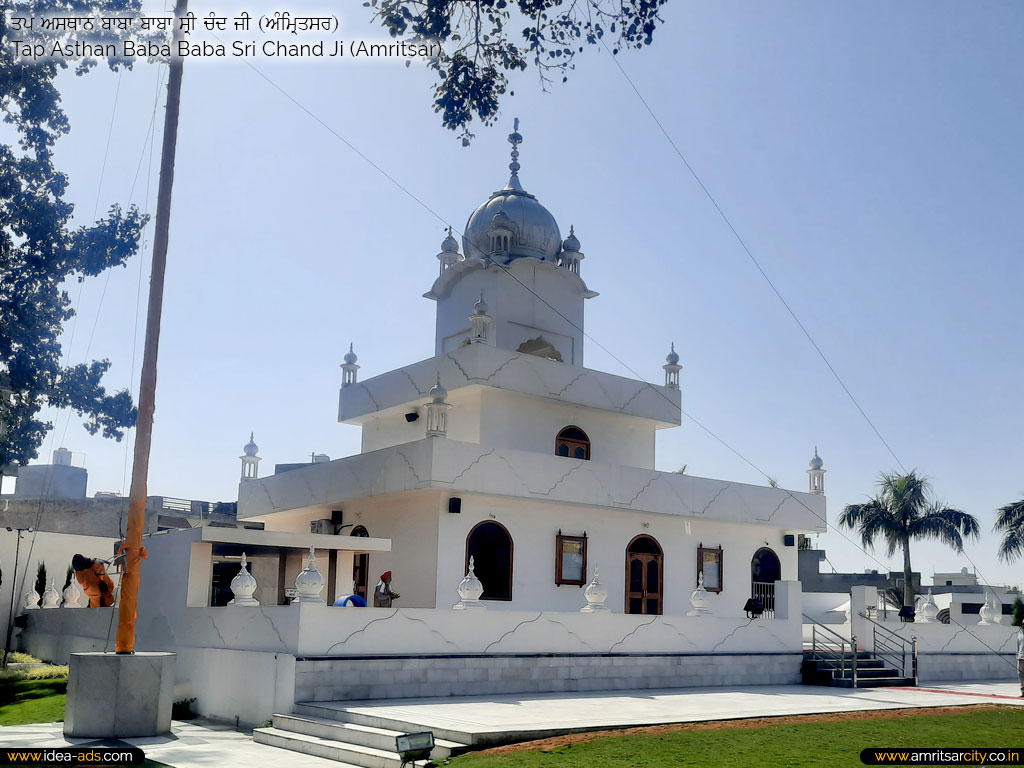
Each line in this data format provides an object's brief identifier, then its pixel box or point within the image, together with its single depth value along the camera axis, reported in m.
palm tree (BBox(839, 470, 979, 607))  40.81
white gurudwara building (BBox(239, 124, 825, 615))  21.66
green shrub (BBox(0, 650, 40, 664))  23.77
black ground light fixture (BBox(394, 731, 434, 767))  9.78
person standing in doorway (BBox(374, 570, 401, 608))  19.11
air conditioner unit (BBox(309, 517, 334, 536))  24.89
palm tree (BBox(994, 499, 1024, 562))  42.09
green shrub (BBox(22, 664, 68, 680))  20.06
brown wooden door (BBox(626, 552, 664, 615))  24.36
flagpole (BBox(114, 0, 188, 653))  13.35
